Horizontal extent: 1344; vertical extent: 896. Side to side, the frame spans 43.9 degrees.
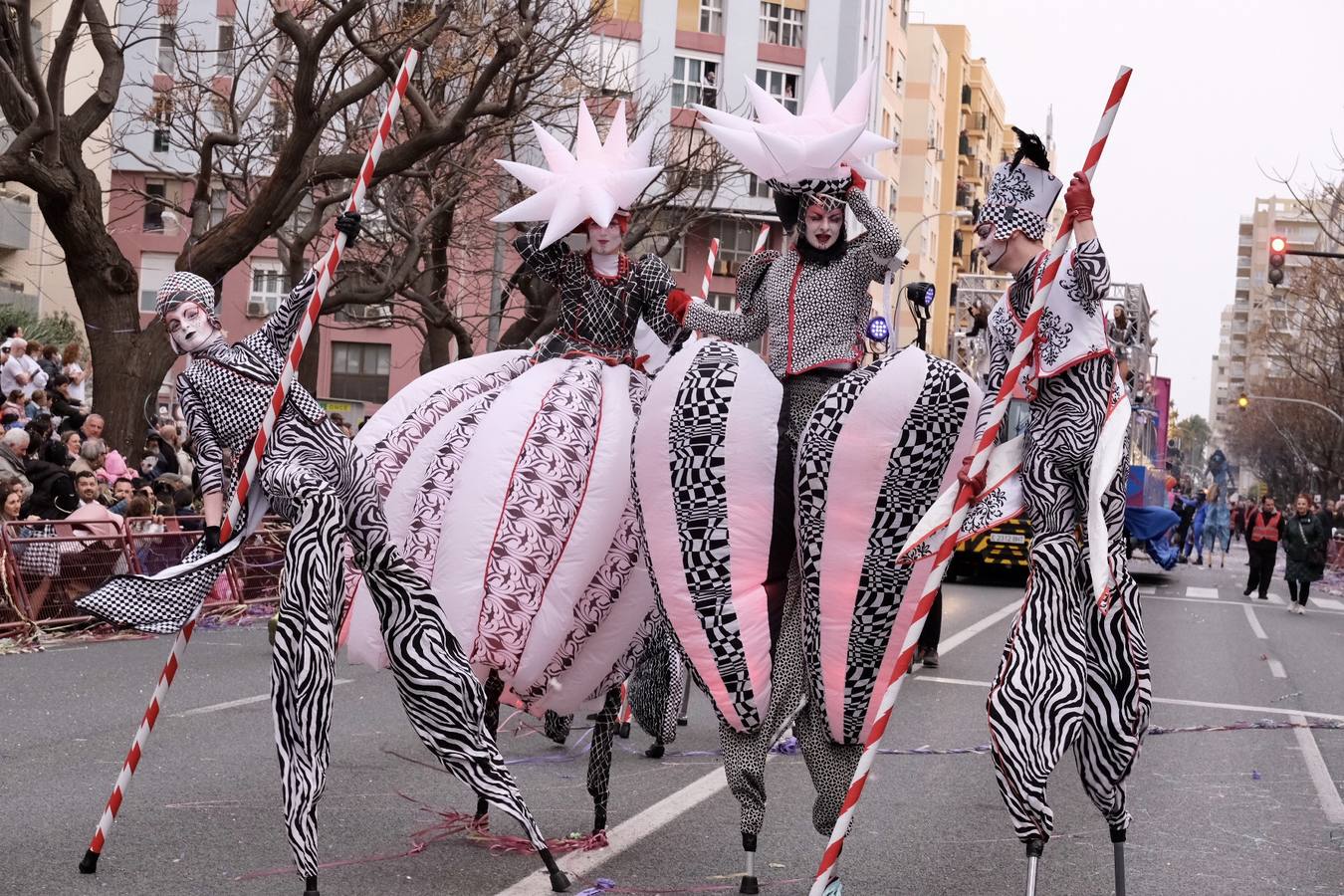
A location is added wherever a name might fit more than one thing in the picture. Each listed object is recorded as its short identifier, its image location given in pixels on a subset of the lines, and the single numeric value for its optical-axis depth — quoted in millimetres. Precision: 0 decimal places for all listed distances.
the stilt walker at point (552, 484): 5969
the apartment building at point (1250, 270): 174250
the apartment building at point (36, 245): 38500
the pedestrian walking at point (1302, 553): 25609
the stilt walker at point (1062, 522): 5250
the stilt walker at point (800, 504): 5508
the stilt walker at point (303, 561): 5430
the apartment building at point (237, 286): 42969
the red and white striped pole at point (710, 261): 8117
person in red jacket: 27969
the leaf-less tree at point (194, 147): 16938
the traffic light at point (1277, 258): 29000
